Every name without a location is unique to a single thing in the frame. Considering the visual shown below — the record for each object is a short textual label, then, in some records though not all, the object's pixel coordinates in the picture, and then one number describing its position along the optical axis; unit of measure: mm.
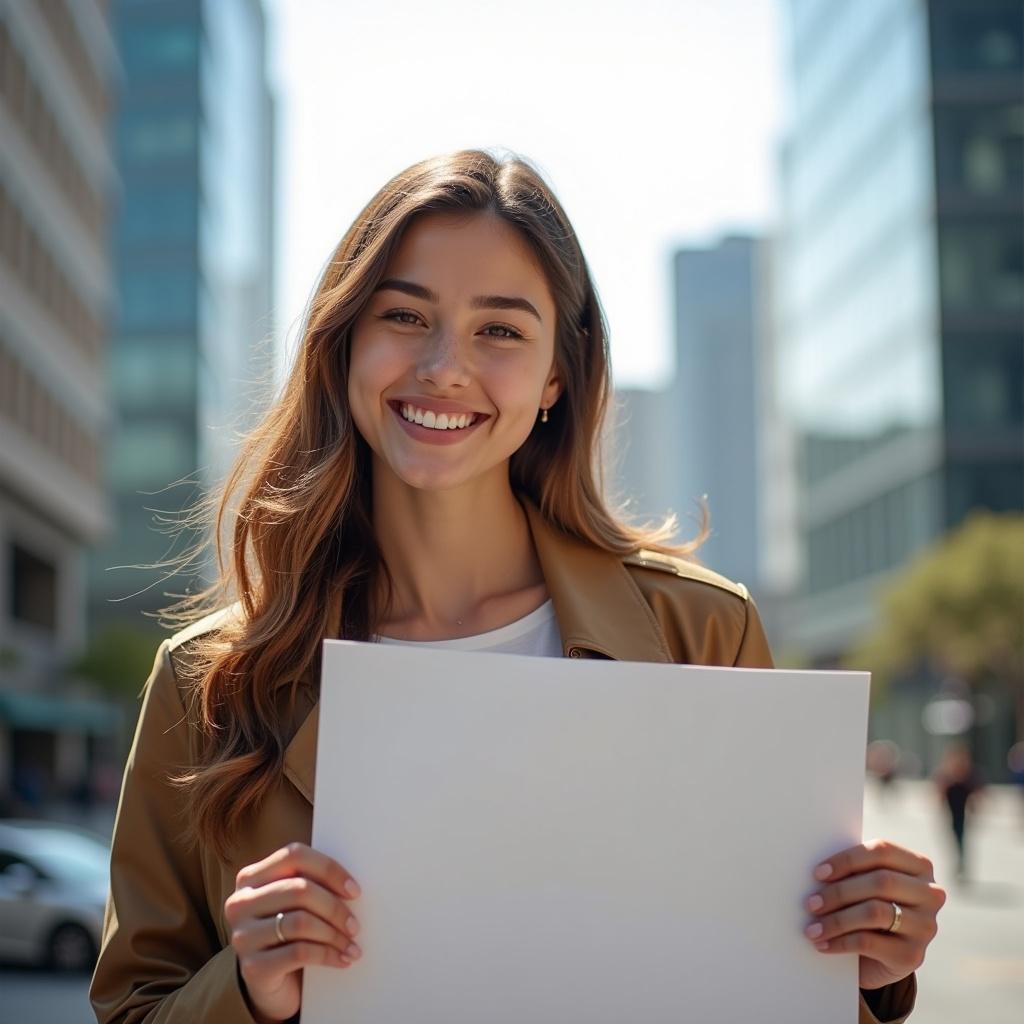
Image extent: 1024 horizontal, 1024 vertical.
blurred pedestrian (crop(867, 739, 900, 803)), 43375
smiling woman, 2145
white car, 13102
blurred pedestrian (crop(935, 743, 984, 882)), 18703
